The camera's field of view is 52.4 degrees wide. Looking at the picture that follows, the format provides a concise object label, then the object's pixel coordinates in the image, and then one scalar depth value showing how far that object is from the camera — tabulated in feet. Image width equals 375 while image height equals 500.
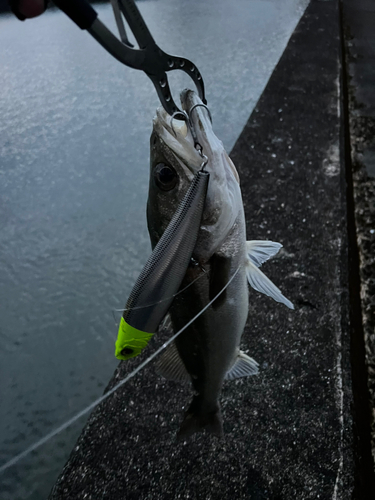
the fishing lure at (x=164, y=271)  0.79
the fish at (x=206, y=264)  0.92
